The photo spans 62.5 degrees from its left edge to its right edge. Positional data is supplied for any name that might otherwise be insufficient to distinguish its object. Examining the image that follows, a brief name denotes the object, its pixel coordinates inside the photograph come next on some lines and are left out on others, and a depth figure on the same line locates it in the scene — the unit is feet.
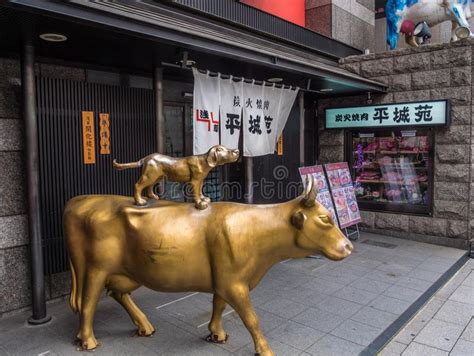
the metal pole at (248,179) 25.98
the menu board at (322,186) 25.67
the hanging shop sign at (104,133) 18.66
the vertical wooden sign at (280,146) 28.84
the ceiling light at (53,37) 14.06
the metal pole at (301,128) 28.37
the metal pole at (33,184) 15.23
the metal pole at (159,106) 19.77
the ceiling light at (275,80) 24.56
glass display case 29.14
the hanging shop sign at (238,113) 20.22
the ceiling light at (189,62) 18.75
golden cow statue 12.09
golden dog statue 12.76
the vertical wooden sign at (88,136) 18.10
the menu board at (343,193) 27.48
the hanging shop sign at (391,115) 27.22
